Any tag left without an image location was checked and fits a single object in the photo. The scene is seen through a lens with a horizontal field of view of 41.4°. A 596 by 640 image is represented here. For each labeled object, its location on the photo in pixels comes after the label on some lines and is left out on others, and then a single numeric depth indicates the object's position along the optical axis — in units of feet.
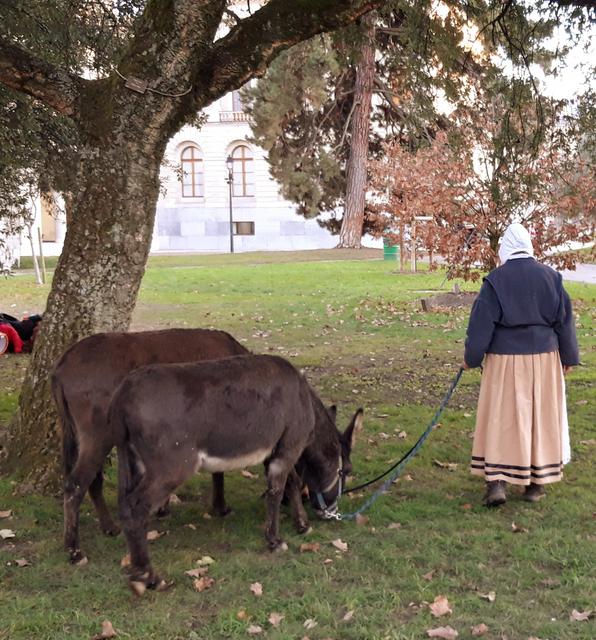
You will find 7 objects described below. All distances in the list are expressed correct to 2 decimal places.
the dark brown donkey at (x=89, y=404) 16.56
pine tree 128.36
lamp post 160.54
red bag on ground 42.26
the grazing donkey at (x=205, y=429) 14.60
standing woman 18.99
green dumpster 113.50
